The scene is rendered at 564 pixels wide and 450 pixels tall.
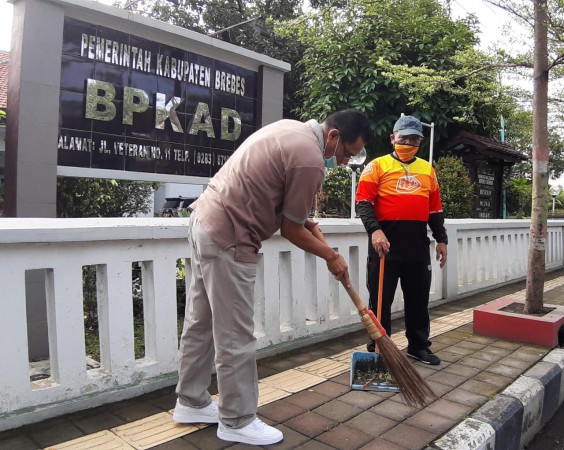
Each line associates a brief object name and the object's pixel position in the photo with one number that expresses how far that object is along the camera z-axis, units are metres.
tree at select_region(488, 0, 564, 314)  4.15
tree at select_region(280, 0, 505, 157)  11.07
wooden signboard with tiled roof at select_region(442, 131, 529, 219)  10.34
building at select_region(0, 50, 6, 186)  8.96
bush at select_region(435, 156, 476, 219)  9.19
